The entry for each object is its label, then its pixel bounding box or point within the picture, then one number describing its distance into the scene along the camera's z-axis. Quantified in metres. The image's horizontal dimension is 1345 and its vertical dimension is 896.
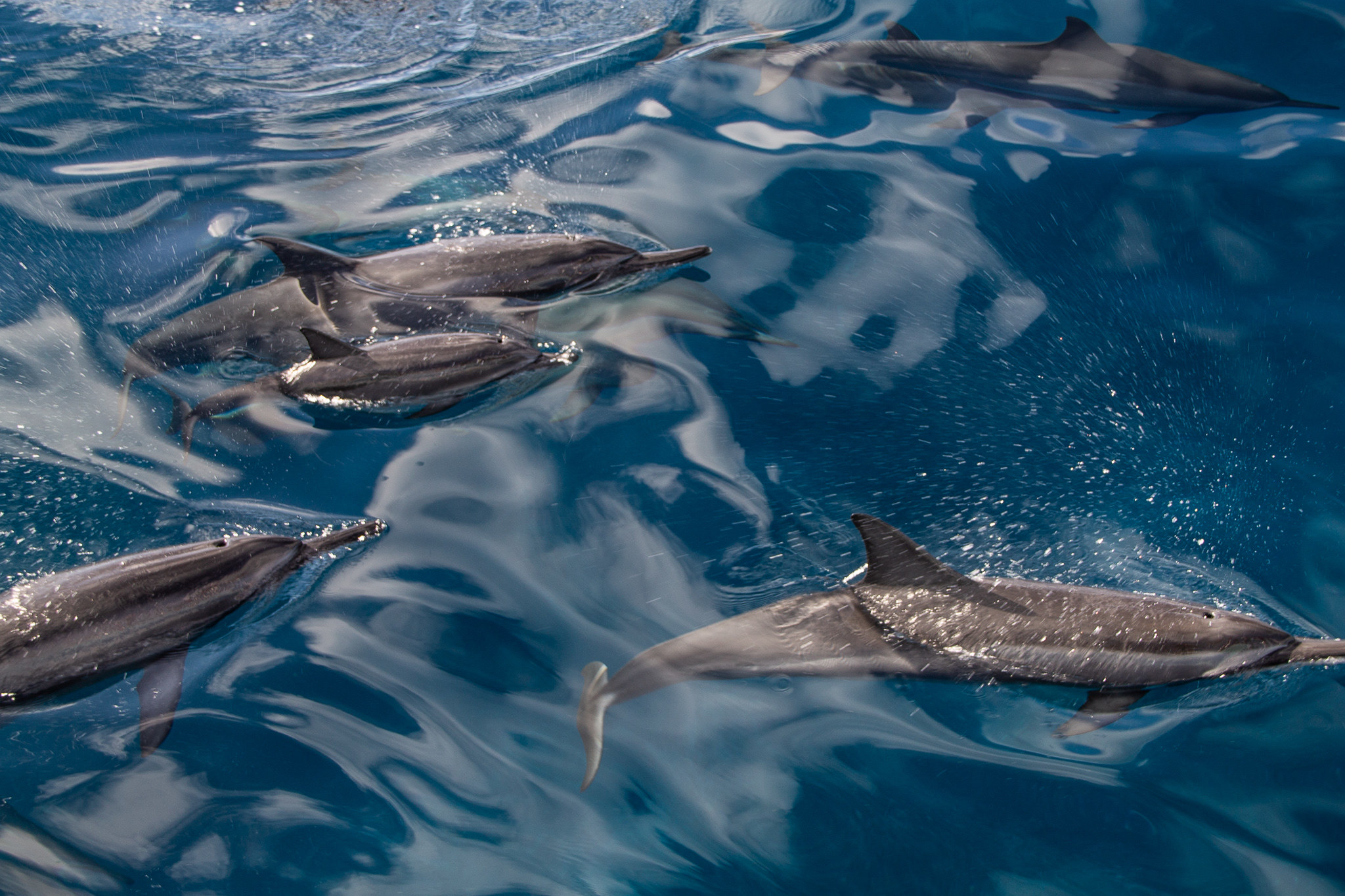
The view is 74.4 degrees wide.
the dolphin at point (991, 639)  2.89
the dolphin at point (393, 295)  4.08
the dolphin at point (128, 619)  2.75
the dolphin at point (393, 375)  3.68
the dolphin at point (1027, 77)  5.46
